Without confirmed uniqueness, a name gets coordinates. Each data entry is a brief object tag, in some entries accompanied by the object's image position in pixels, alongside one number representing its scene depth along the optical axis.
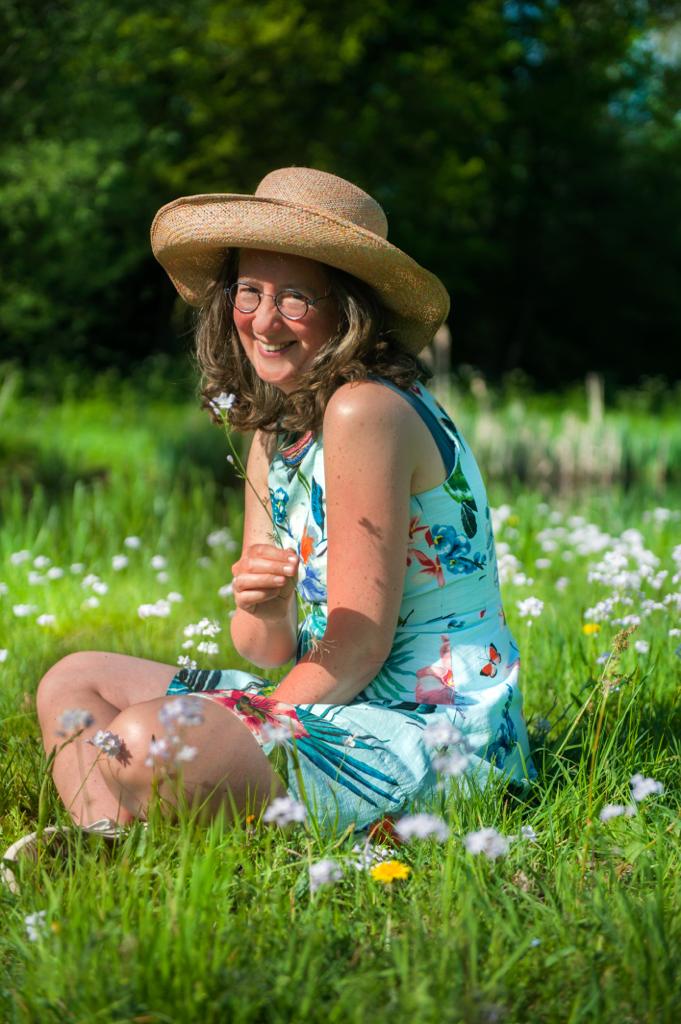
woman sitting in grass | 2.31
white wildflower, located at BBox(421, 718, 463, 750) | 1.85
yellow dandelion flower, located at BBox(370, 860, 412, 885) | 1.94
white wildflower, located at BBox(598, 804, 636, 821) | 1.94
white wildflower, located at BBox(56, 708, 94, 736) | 1.76
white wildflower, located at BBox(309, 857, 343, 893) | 1.77
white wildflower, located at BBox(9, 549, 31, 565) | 4.39
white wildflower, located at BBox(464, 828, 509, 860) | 1.79
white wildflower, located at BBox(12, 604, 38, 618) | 3.66
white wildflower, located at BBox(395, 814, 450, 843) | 1.71
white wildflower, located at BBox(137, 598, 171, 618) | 3.27
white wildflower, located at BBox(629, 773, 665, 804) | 1.90
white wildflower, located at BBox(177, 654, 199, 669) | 2.79
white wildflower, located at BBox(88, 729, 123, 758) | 2.10
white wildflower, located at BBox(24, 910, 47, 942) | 1.76
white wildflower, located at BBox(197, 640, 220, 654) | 2.99
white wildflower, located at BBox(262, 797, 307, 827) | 1.83
